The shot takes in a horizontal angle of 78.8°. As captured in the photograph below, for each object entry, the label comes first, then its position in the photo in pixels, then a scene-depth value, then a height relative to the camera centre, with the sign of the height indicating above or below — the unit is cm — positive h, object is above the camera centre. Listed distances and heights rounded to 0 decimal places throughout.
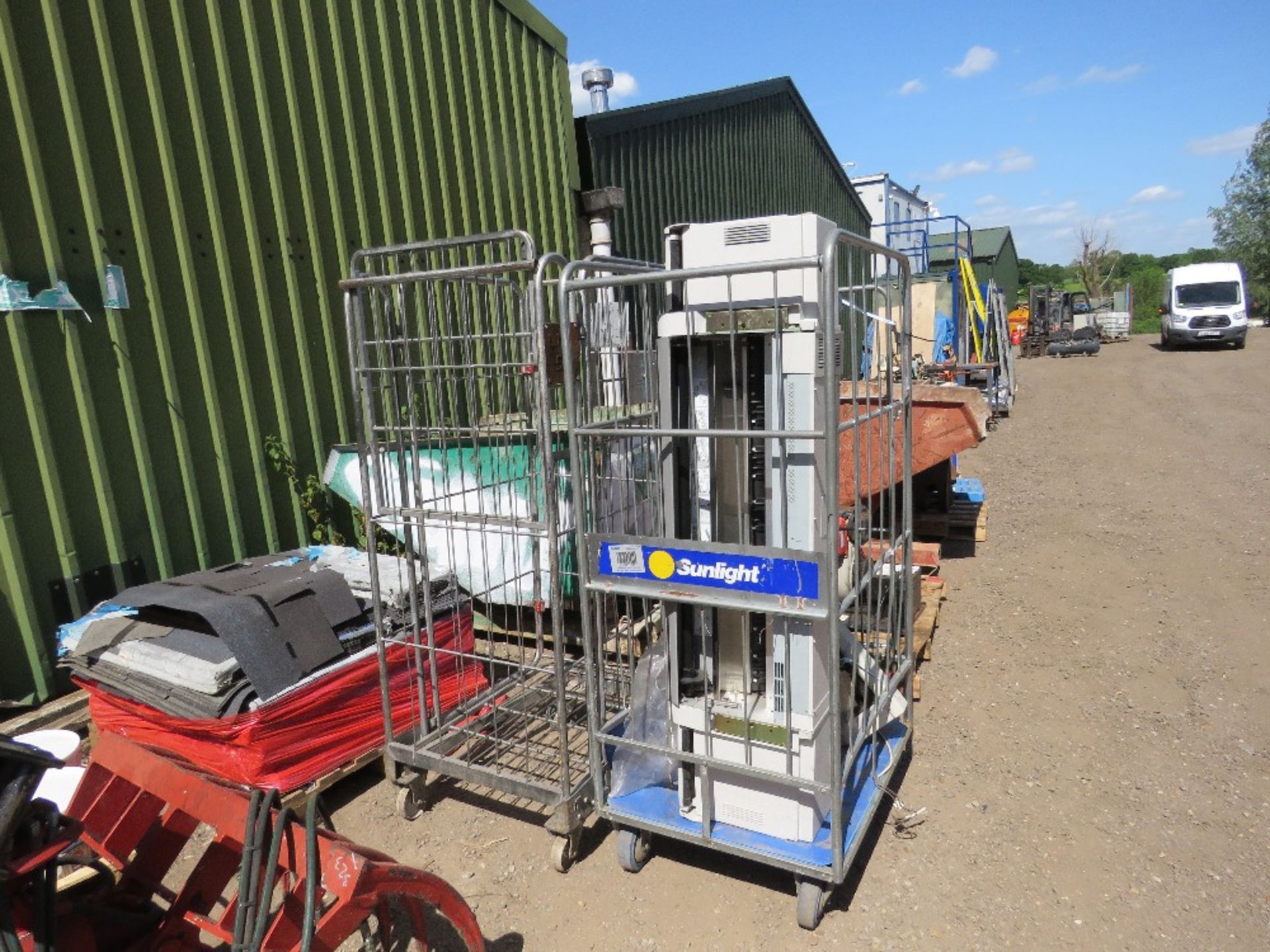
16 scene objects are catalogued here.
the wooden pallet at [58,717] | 368 -166
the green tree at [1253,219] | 3772 +354
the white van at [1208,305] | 2391 -36
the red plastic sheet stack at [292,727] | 335 -168
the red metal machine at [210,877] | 187 -134
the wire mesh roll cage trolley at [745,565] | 264 -83
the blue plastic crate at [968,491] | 769 -181
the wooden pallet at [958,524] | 740 -202
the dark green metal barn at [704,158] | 877 +229
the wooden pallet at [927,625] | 464 -197
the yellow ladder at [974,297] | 1577 +24
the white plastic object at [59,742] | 313 -152
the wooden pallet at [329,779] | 349 -197
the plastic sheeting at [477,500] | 402 -89
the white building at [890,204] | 2642 +412
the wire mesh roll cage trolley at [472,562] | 322 -116
